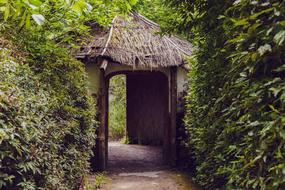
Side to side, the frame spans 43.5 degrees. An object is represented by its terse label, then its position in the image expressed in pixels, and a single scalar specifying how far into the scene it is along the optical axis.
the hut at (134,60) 7.73
